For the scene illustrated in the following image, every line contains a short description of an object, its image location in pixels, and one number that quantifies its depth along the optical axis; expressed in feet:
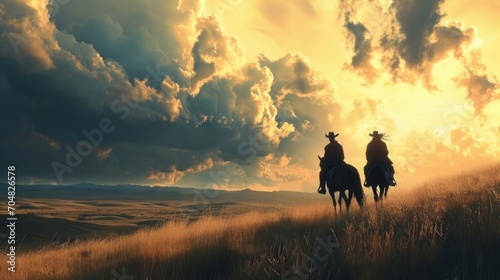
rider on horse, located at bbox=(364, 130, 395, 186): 49.57
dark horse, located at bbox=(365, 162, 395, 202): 47.80
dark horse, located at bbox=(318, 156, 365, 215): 45.55
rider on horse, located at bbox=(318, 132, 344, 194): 49.11
